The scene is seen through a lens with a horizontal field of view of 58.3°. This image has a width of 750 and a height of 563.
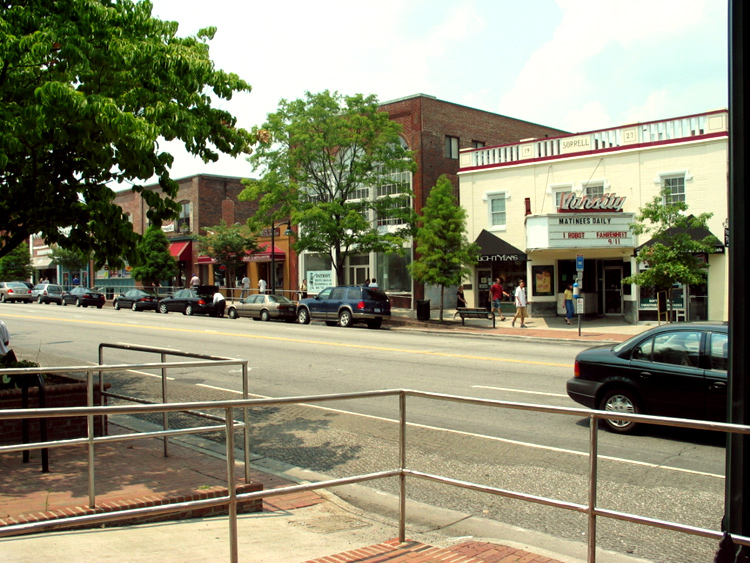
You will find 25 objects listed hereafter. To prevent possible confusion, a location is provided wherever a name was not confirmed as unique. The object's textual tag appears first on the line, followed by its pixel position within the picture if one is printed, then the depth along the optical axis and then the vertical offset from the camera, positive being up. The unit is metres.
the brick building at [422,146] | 37.38 +7.67
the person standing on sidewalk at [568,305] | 28.34 -1.06
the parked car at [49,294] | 48.44 -0.76
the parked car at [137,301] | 40.03 -1.09
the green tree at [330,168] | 30.58 +5.35
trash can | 30.58 -1.33
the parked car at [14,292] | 49.41 -0.62
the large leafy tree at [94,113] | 7.89 +2.14
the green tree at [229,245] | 43.34 +2.43
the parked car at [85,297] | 45.06 -0.95
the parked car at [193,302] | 35.70 -1.06
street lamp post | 34.00 +2.52
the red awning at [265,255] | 45.25 +1.83
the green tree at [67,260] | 55.83 +1.94
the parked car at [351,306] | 28.69 -1.07
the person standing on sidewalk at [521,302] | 27.84 -0.91
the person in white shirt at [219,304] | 35.00 -1.13
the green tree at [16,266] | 63.12 +1.71
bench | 28.39 -1.38
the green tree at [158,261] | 47.47 +1.56
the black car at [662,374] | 8.89 -1.32
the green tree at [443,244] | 28.33 +1.57
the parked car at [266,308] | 32.03 -1.26
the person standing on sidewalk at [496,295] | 30.30 -0.66
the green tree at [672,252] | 21.69 +0.89
